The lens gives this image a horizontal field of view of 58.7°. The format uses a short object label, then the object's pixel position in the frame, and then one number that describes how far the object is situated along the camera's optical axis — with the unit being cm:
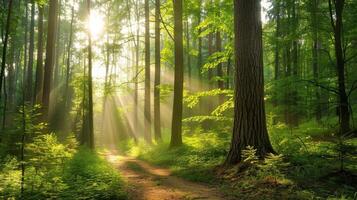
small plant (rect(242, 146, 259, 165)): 700
